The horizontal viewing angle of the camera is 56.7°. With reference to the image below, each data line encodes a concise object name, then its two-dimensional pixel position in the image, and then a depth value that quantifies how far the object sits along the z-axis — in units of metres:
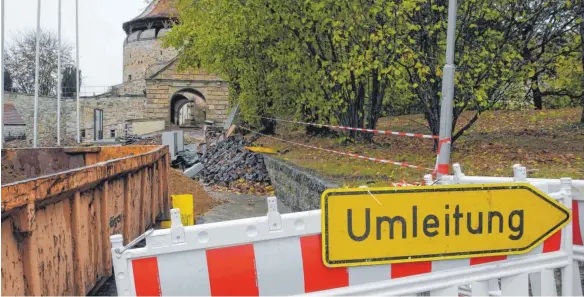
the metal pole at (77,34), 39.47
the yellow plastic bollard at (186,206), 8.54
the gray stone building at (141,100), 49.22
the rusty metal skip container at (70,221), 3.89
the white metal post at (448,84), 9.01
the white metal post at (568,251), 3.09
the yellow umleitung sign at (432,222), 2.64
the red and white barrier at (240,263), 2.45
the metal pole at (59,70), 36.61
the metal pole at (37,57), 33.39
